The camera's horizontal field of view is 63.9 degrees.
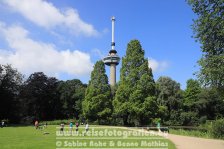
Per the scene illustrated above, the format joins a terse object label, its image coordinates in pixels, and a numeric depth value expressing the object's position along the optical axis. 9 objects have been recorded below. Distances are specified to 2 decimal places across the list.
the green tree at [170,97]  36.97
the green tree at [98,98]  33.24
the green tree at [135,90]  27.48
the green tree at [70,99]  45.88
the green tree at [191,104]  37.31
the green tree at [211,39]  12.59
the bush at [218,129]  16.80
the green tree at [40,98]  42.90
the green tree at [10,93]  35.63
